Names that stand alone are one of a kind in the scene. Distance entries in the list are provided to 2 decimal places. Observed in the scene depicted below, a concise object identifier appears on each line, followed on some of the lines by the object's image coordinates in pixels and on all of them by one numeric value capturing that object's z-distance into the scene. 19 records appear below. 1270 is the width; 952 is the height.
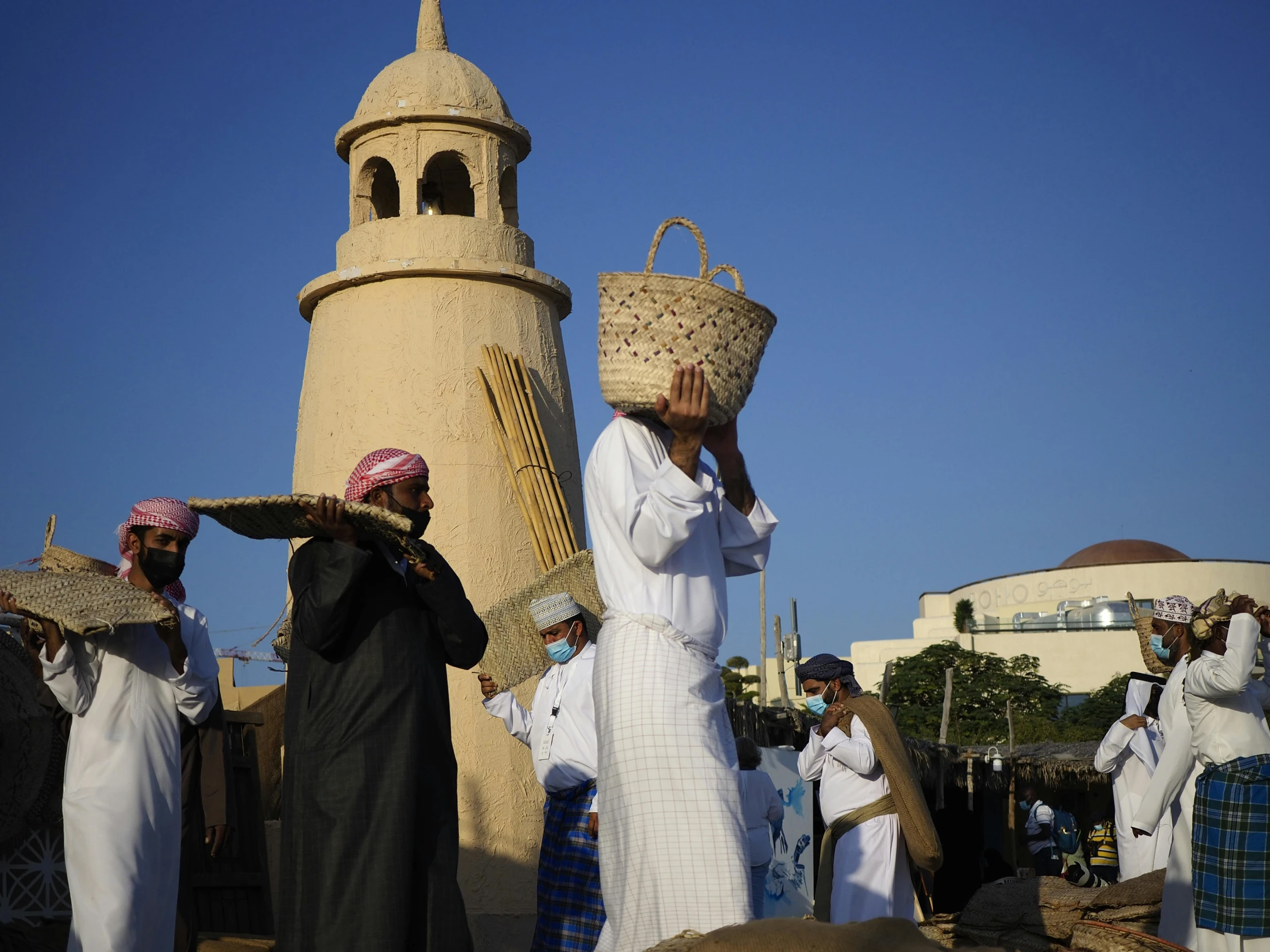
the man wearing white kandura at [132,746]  4.63
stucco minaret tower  8.52
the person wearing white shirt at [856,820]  6.58
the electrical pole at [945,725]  17.02
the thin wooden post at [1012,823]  21.25
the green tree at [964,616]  64.31
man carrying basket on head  3.49
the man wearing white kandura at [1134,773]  9.55
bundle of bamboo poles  8.85
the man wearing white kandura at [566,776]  5.64
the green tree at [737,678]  42.16
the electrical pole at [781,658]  33.22
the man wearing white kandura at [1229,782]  5.73
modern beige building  58.41
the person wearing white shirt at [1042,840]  16.61
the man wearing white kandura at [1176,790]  6.46
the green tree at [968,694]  43.09
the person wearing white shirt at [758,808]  7.29
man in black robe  3.91
